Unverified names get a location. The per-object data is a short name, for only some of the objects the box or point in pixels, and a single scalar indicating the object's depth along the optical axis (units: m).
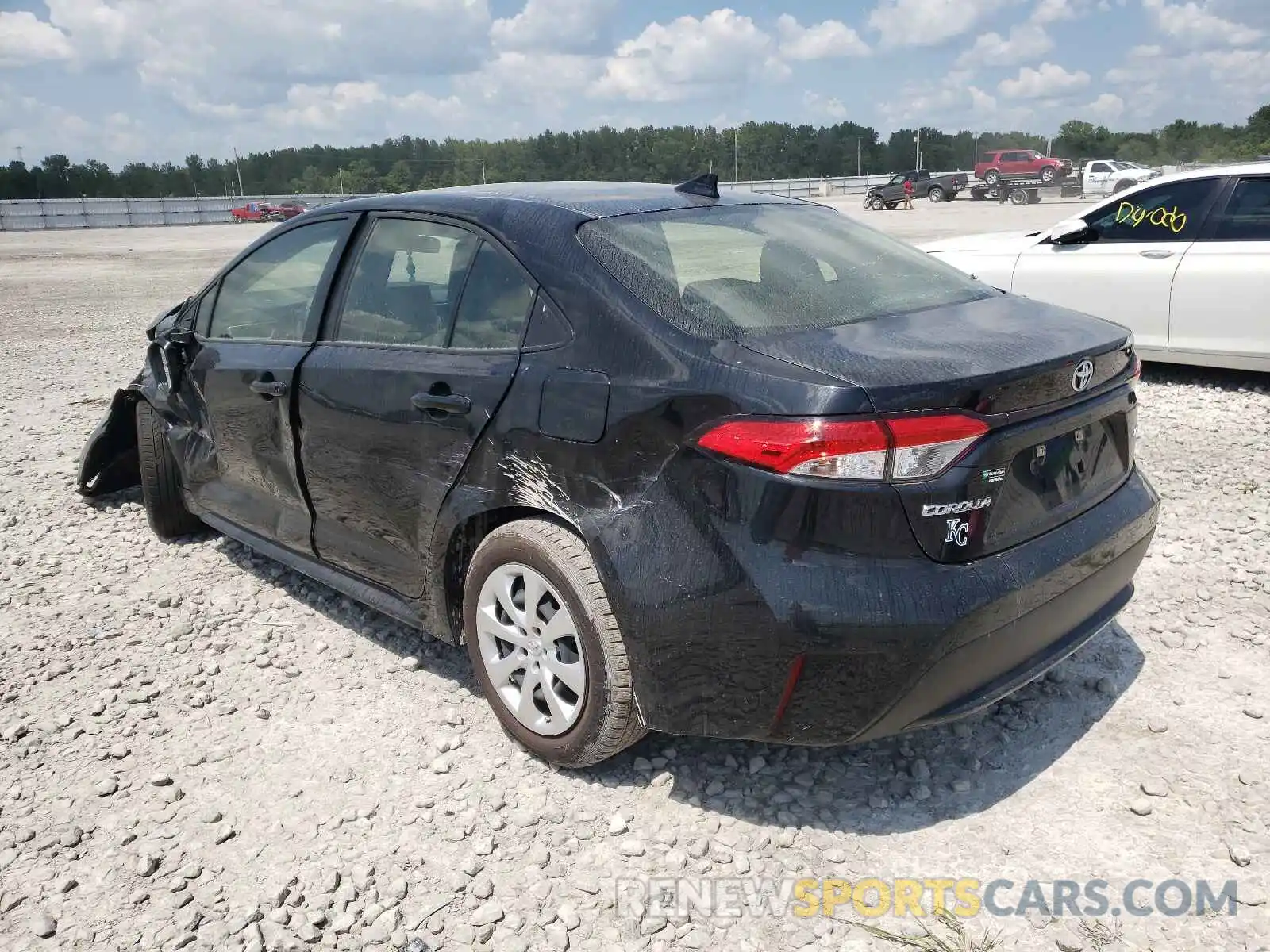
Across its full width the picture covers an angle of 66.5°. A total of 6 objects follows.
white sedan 6.48
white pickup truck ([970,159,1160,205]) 39.72
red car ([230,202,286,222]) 53.28
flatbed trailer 40.34
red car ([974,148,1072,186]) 43.97
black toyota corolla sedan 2.24
